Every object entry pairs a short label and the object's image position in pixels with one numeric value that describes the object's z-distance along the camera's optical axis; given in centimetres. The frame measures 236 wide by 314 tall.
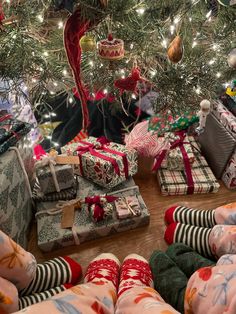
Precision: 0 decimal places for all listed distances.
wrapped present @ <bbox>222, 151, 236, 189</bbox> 117
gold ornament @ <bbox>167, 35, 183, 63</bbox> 77
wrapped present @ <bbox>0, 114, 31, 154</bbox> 95
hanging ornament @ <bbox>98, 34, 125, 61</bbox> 79
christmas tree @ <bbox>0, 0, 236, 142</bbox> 77
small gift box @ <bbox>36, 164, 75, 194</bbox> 105
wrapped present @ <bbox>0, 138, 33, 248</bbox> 87
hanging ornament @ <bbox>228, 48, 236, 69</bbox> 88
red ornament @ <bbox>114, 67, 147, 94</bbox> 96
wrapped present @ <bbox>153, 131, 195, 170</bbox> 124
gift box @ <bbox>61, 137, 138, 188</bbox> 111
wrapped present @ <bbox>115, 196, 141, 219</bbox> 103
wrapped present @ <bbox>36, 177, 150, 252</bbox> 100
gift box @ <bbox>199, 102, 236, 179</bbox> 116
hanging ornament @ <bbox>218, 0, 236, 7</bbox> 65
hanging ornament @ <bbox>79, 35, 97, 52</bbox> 81
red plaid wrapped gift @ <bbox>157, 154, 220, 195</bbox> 120
